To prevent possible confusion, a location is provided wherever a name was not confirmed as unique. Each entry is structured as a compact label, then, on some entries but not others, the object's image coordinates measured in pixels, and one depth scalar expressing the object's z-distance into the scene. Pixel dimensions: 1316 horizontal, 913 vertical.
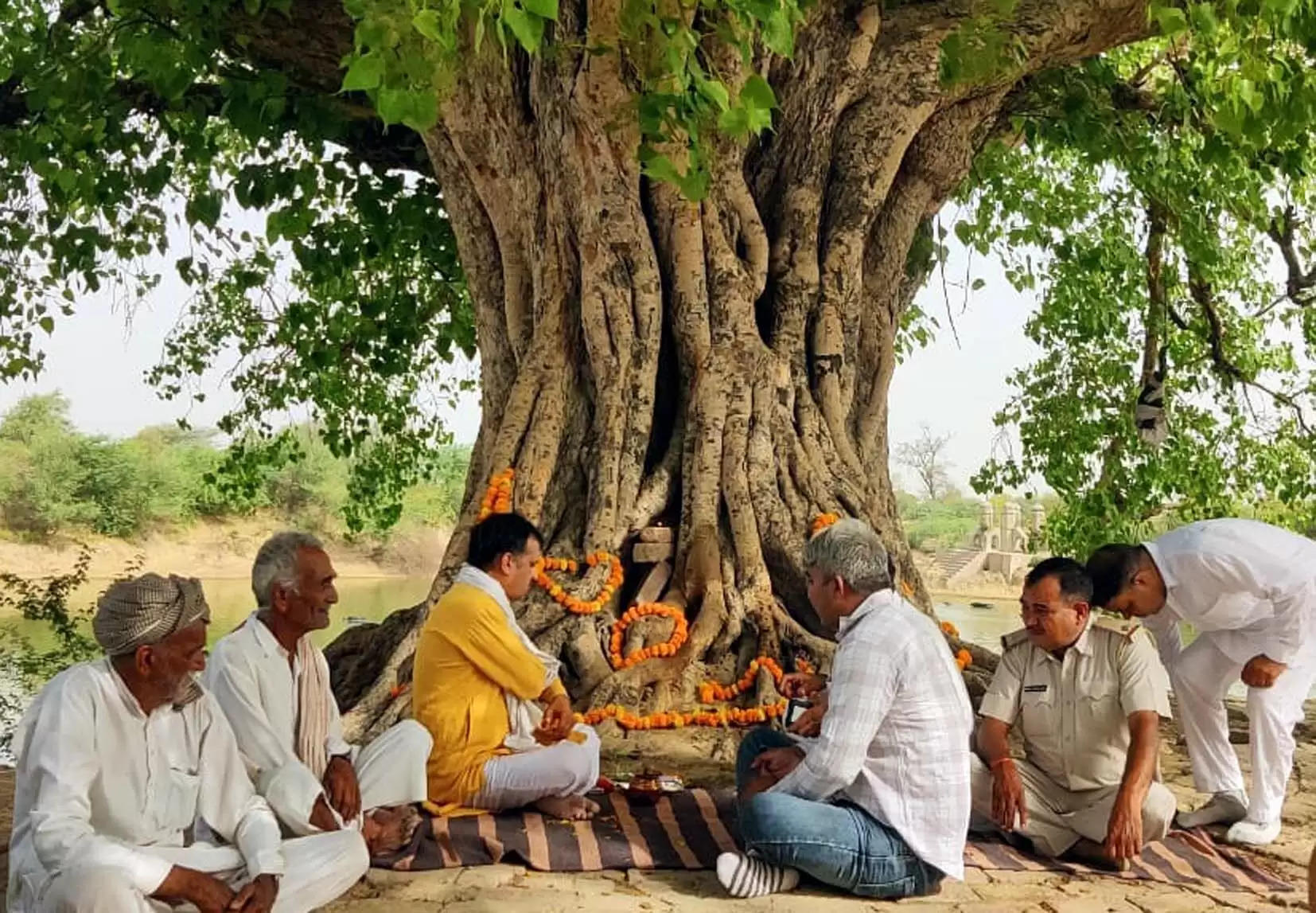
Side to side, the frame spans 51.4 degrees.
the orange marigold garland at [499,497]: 6.50
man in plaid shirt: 3.79
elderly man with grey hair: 3.74
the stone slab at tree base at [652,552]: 6.47
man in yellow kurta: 4.52
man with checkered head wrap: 2.89
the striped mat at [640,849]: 4.21
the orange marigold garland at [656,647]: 6.12
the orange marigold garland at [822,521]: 6.36
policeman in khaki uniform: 4.34
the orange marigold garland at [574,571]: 6.17
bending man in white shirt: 4.73
